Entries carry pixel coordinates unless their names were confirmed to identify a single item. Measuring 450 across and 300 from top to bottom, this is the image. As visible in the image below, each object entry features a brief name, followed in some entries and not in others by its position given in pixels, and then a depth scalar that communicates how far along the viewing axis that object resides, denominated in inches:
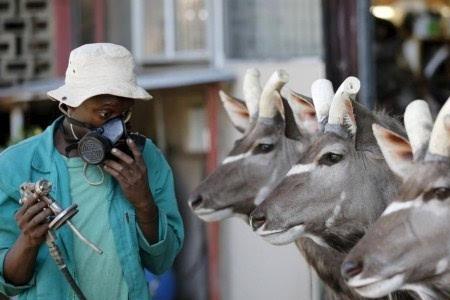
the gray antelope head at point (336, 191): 342.0
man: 312.0
